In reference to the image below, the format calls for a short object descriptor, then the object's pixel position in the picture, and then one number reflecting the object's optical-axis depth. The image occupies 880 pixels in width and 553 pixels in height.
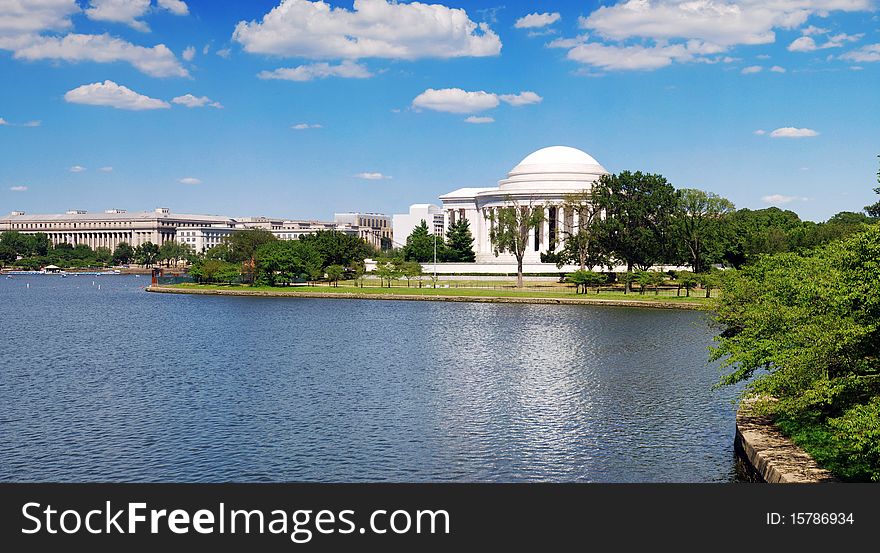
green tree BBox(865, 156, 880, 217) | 82.18
